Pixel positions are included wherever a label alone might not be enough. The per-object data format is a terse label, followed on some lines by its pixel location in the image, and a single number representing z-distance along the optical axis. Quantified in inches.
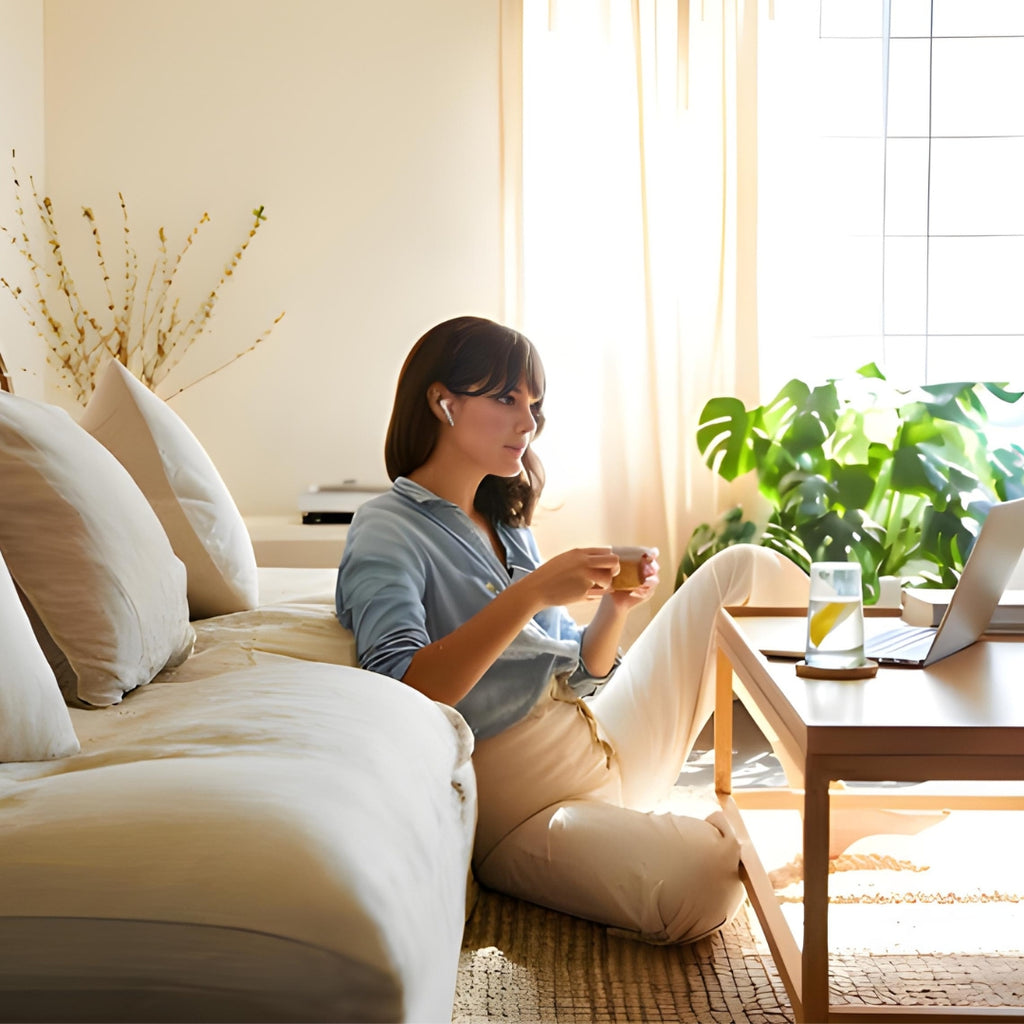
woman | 61.9
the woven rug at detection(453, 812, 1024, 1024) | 58.9
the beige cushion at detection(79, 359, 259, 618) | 69.8
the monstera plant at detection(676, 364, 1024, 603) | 129.4
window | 151.2
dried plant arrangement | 147.7
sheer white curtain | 144.3
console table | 129.2
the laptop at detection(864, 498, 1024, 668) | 58.3
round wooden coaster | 56.1
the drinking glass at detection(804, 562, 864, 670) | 55.9
